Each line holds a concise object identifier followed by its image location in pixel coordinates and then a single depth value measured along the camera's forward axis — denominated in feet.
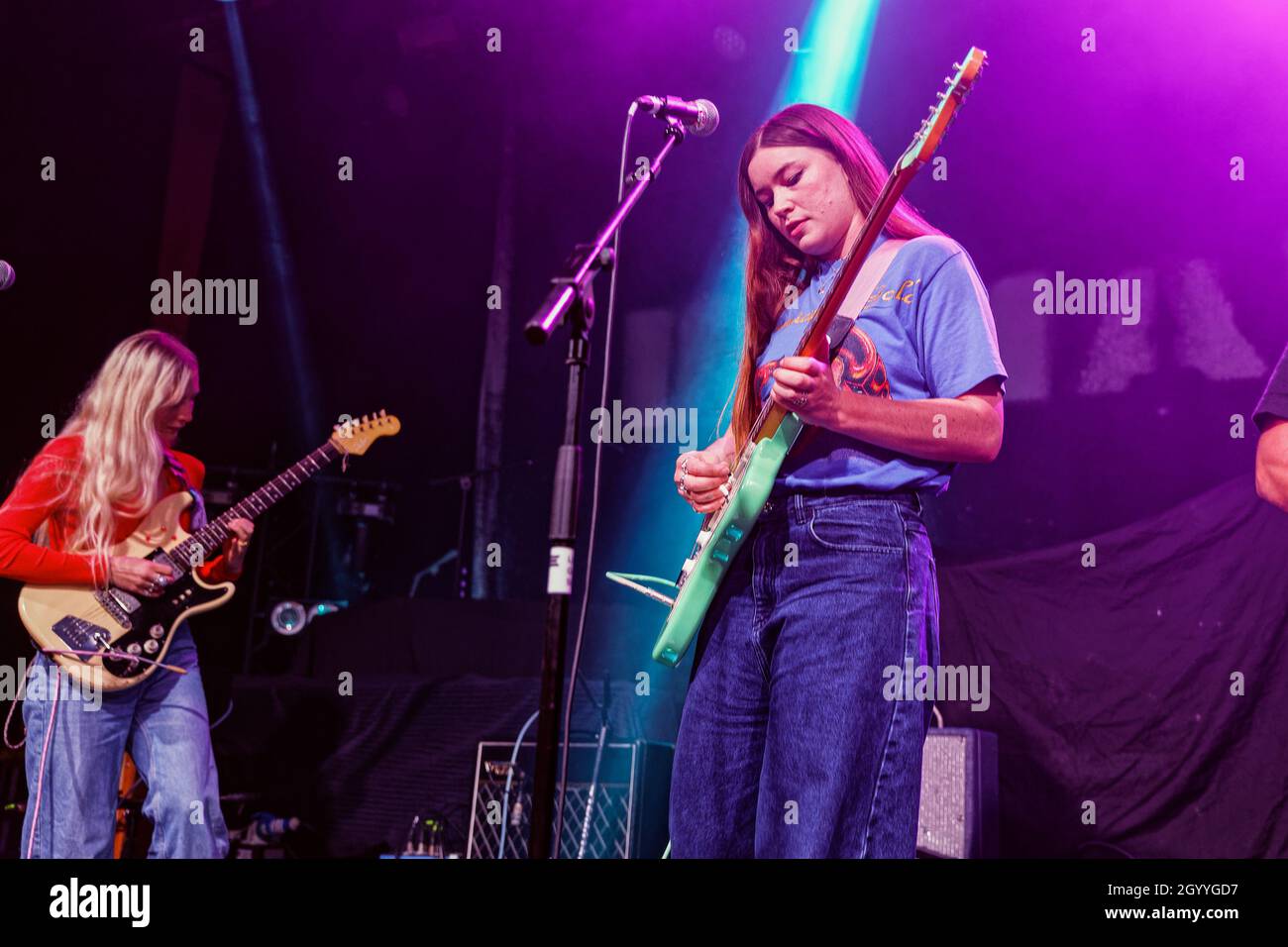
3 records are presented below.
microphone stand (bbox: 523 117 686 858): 6.15
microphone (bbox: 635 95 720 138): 8.60
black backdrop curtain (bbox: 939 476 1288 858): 13.79
